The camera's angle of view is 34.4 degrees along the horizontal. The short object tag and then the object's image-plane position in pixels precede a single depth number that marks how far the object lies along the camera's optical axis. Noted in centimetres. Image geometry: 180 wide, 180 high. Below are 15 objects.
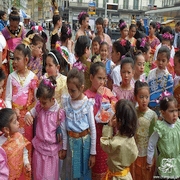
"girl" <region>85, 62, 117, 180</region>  312
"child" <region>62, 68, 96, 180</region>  285
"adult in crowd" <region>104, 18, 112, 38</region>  825
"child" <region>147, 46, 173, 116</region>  367
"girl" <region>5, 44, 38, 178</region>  324
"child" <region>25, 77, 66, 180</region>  286
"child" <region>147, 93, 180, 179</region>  279
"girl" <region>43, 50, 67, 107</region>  340
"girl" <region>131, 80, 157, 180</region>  305
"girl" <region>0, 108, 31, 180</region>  248
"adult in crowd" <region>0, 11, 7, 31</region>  563
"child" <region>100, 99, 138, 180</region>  241
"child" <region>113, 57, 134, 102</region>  344
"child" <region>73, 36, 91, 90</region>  414
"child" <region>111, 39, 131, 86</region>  449
